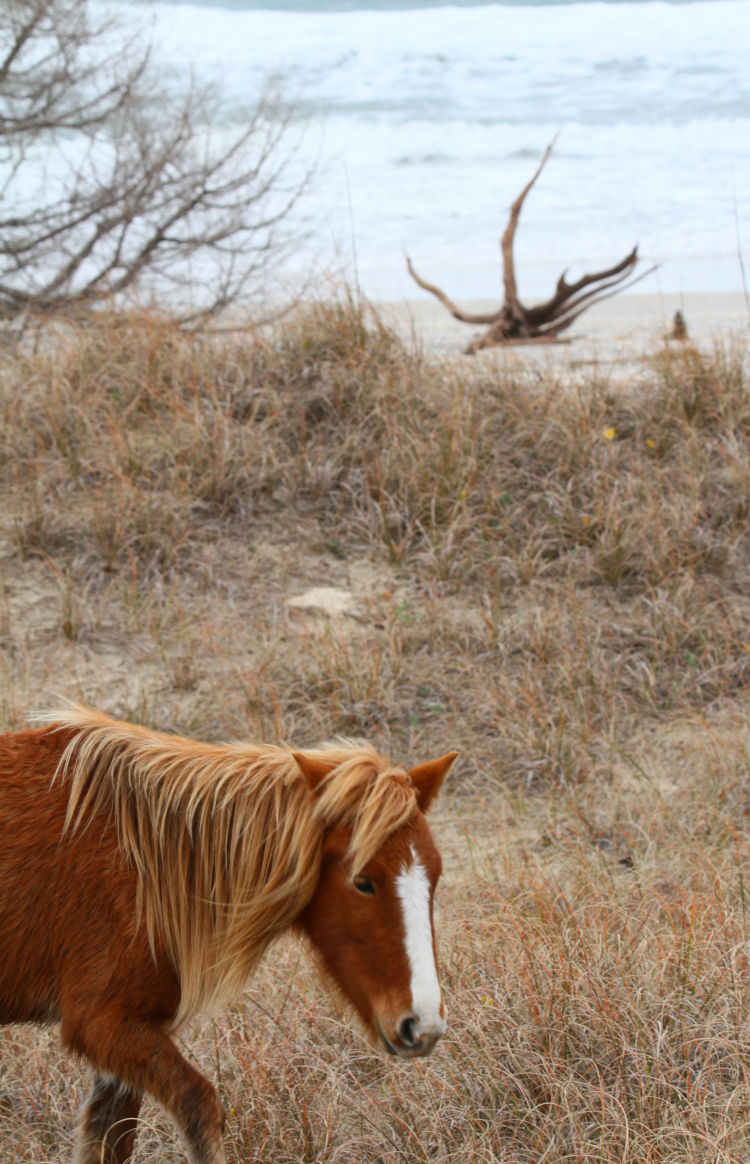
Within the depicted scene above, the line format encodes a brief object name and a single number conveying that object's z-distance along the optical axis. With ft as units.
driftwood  57.62
